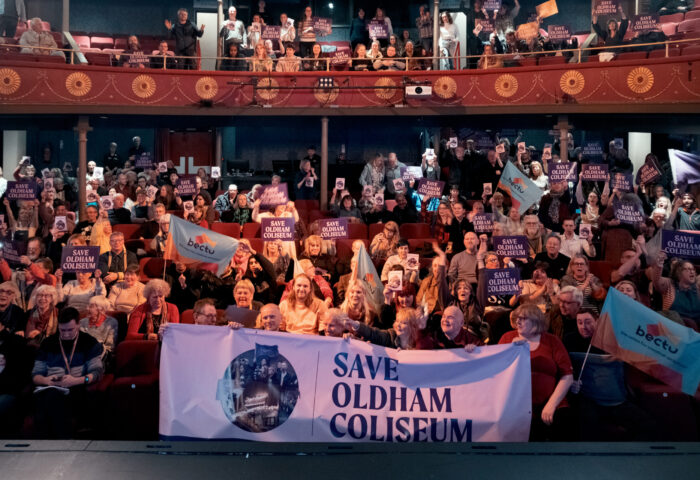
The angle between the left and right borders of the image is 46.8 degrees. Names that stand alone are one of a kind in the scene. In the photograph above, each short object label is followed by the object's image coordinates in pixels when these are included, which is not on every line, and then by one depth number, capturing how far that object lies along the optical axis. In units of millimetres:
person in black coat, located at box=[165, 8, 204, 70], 18531
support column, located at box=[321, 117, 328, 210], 17031
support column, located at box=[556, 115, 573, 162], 16500
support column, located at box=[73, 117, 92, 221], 16562
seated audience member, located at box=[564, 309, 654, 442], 6152
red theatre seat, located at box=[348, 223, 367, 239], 13188
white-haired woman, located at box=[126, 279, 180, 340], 7488
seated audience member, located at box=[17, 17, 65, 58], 17484
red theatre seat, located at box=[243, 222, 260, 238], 13109
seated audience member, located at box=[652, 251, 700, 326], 8672
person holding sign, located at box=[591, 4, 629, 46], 17516
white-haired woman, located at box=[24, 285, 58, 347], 7487
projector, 17203
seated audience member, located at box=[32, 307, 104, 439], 6305
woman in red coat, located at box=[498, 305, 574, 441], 6117
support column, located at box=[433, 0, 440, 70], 19312
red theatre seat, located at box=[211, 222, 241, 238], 13008
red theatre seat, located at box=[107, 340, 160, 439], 6363
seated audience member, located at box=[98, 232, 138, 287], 10336
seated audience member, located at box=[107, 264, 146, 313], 8922
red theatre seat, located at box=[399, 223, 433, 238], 13570
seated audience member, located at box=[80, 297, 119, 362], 7488
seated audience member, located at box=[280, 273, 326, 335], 7684
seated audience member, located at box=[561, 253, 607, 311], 8930
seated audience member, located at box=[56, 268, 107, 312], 9219
